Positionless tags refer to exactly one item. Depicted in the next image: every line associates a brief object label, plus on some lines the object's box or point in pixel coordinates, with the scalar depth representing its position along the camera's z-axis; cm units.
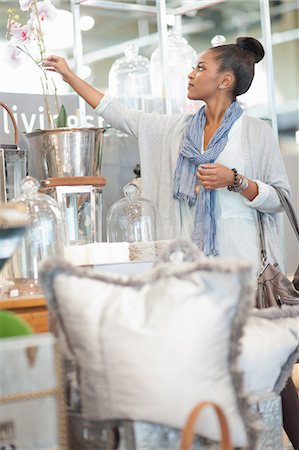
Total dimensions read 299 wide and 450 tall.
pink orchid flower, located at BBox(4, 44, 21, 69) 401
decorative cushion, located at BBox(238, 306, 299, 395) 220
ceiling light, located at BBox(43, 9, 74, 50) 453
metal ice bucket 371
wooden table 229
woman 381
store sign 411
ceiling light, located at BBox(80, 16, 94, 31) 466
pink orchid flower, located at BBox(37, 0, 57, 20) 389
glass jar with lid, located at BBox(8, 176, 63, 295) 284
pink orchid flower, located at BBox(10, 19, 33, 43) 393
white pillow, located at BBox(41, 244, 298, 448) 185
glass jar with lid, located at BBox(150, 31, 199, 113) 464
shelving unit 453
